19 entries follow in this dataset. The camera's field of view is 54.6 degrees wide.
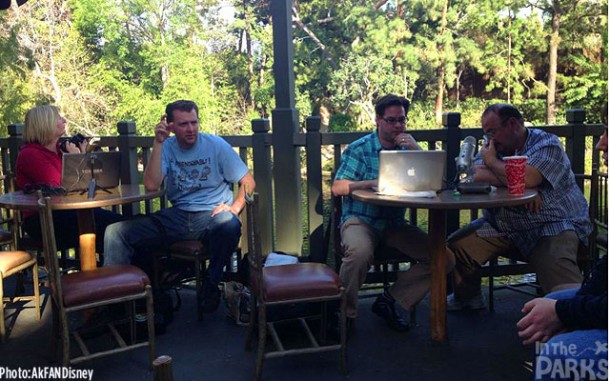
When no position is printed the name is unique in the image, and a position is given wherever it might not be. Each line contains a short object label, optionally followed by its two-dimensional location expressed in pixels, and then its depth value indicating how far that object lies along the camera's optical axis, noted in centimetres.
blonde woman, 355
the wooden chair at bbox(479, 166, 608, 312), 327
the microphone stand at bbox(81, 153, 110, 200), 325
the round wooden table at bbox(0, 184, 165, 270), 307
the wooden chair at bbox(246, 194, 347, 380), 261
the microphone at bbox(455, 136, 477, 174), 310
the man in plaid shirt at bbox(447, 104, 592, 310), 297
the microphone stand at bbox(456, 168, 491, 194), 296
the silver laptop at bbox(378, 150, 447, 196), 295
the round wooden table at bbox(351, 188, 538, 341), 282
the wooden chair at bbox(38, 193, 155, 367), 259
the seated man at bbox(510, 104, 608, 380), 159
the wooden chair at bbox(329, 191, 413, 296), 330
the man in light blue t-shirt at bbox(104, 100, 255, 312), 343
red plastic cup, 285
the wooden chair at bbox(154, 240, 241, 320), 341
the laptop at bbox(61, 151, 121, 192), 338
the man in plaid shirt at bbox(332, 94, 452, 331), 312
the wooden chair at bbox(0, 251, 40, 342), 315
